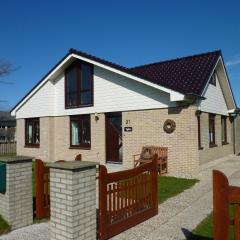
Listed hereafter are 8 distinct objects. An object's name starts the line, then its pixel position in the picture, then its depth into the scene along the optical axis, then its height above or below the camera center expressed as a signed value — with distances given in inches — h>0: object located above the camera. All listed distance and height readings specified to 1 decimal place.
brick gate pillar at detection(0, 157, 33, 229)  247.4 -48.7
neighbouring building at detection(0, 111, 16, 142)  1723.7 +13.9
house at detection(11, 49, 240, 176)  522.3 +34.9
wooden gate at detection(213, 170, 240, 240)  150.4 -33.6
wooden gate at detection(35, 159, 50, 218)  274.2 -50.1
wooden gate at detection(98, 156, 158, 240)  221.3 -51.5
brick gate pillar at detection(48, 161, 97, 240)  197.3 -43.2
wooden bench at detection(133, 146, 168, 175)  520.6 -42.2
